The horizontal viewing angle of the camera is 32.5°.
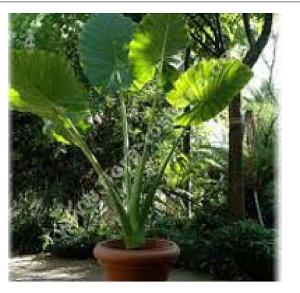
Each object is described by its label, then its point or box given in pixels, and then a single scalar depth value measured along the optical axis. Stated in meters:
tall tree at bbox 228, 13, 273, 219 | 3.90
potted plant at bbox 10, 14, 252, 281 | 2.39
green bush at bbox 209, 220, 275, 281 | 3.42
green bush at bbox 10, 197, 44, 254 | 4.96
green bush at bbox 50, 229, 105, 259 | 4.74
